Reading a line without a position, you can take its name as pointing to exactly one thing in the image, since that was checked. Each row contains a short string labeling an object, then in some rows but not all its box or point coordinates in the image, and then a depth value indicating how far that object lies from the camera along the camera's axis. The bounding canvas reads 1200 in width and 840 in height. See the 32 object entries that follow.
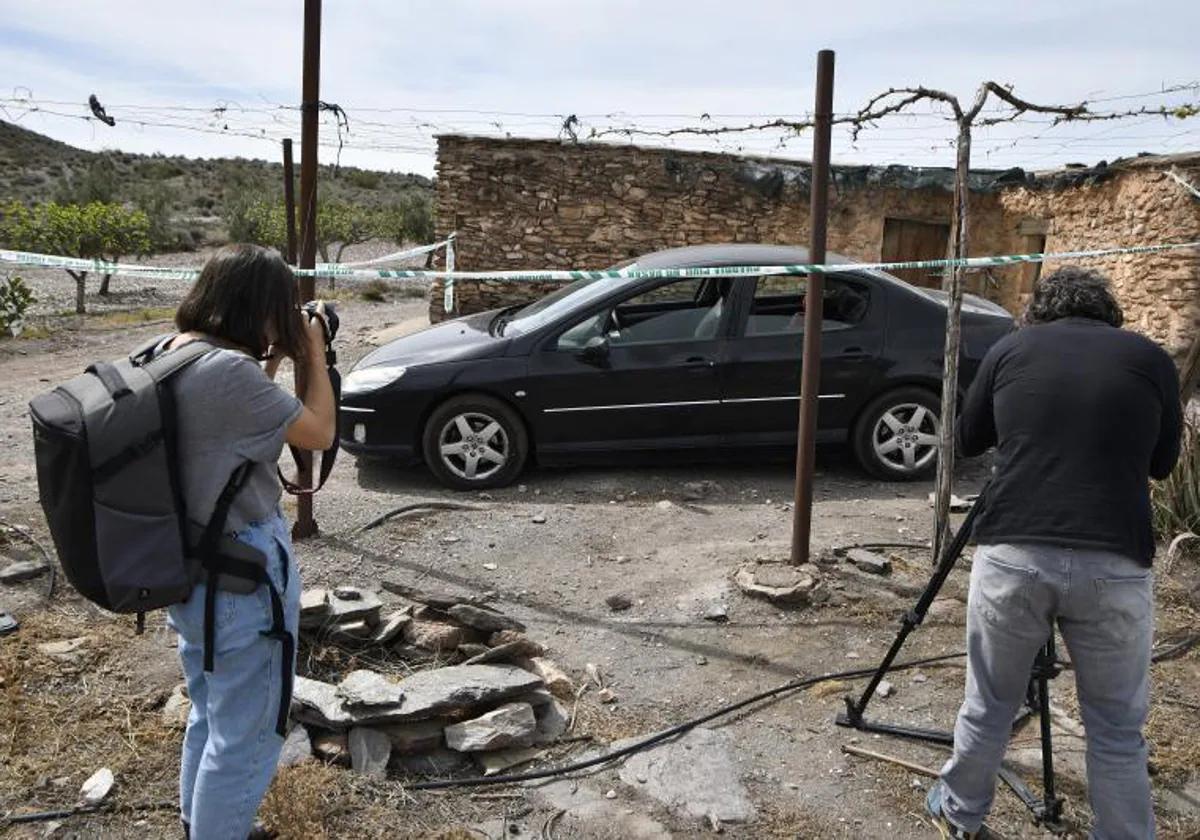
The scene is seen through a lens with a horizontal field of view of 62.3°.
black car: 6.56
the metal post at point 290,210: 6.59
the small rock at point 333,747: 3.32
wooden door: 13.51
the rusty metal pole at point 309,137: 4.84
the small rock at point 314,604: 3.97
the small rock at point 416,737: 3.36
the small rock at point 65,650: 3.93
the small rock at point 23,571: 4.56
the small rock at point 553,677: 3.86
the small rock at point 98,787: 3.10
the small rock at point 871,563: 4.96
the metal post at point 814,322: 4.62
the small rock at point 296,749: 3.27
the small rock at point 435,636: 3.98
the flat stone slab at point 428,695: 3.34
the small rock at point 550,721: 3.55
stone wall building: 12.89
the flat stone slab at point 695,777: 3.20
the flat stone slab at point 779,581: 4.62
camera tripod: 3.04
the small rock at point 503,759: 3.35
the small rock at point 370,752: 3.25
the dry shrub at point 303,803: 2.94
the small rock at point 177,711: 3.50
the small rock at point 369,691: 3.34
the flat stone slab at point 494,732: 3.35
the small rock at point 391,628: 4.00
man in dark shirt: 2.64
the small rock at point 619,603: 4.68
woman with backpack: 2.29
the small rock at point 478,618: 4.04
